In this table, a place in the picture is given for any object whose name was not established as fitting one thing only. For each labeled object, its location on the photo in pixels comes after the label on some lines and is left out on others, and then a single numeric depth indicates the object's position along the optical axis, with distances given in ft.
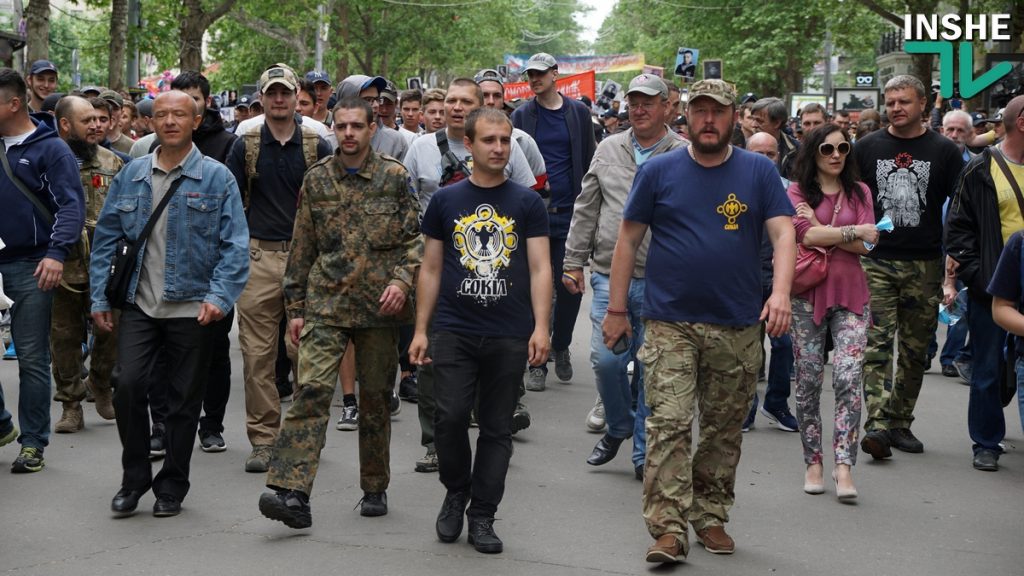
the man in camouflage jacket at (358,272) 22.71
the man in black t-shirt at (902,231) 28.37
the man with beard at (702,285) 20.74
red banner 103.60
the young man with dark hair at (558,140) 34.99
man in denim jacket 23.12
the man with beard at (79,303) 30.42
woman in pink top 25.55
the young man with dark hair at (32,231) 26.25
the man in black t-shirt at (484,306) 21.29
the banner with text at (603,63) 261.24
